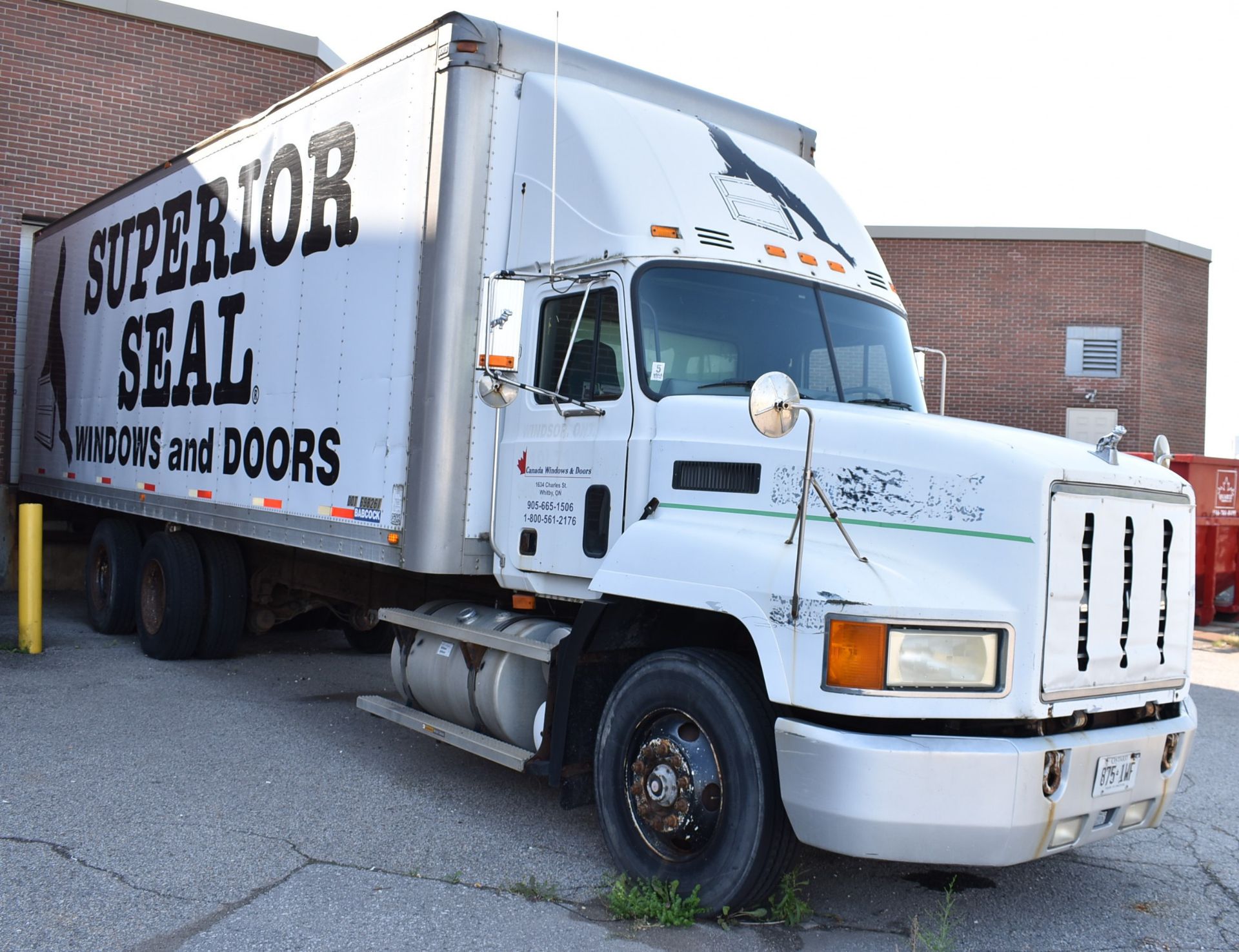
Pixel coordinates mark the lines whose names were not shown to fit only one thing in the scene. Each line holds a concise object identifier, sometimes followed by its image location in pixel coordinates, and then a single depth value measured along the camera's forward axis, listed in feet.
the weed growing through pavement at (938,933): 13.44
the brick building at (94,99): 46.03
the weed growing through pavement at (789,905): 14.15
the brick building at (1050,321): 72.90
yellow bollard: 30.86
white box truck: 12.68
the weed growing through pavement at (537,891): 14.97
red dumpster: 48.60
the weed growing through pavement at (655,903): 13.89
